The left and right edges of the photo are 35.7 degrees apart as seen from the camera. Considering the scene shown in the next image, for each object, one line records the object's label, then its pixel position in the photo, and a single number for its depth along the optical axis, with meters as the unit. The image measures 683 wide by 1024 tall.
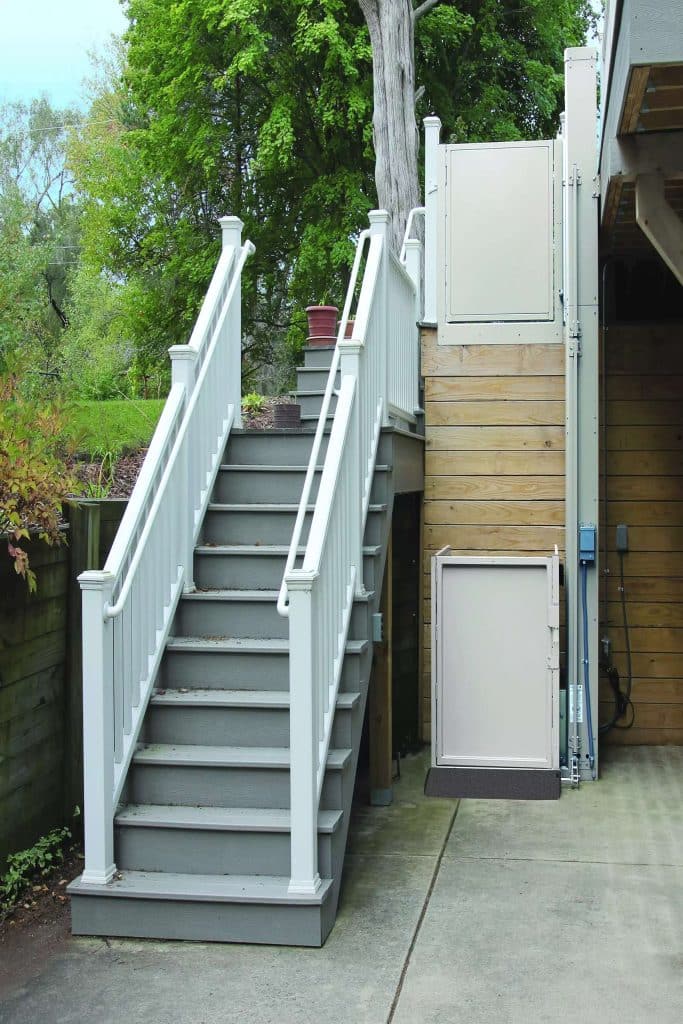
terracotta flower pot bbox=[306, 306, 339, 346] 7.22
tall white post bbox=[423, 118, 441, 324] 6.36
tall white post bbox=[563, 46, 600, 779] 5.81
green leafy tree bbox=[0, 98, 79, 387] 19.92
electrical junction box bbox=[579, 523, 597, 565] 5.86
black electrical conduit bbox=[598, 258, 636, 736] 6.40
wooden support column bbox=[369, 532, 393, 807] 5.44
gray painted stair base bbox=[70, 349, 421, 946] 3.66
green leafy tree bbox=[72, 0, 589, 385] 14.18
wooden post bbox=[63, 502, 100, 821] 4.57
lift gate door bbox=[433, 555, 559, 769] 5.71
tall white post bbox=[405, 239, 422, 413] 6.77
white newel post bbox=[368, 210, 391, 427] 5.18
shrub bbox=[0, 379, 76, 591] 3.95
